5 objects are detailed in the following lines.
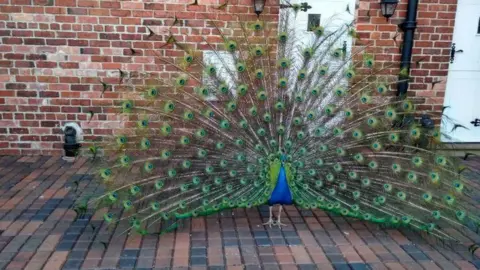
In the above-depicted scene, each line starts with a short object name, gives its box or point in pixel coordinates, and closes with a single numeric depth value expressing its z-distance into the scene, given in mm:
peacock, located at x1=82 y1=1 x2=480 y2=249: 3320
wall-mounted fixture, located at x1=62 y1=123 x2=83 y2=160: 5406
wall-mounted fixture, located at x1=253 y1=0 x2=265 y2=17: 5156
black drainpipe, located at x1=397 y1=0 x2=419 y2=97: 5336
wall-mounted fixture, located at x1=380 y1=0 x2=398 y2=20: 5203
